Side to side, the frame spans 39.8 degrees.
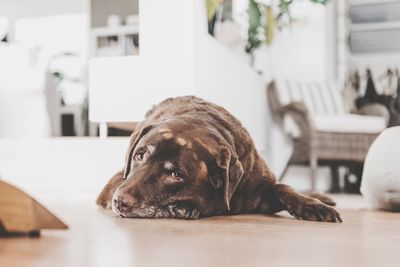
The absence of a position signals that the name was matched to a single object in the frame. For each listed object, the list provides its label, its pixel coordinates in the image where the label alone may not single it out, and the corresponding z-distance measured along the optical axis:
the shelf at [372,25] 6.57
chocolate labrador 1.46
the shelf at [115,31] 3.36
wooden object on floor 0.92
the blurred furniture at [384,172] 1.95
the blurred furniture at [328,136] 4.49
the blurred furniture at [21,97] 3.58
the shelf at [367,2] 6.40
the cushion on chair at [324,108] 4.51
